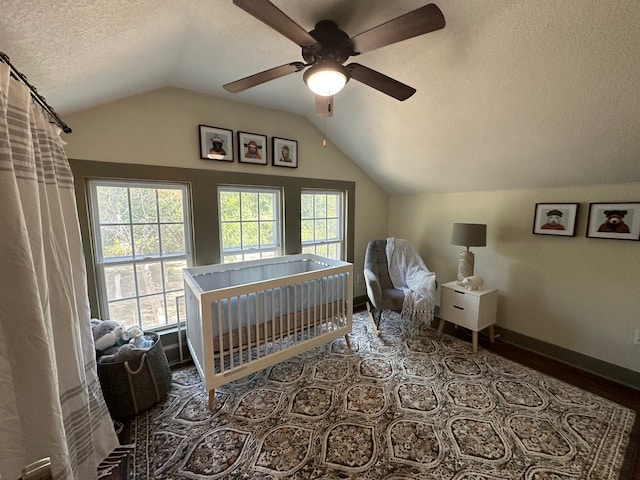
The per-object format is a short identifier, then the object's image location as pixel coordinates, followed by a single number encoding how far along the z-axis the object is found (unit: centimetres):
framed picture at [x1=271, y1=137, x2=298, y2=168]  275
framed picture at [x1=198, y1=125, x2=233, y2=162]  236
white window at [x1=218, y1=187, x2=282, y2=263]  262
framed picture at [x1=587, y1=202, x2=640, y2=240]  203
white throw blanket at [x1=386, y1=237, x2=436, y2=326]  271
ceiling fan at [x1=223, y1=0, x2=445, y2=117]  96
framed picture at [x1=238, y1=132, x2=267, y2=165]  255
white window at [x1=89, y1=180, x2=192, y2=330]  209
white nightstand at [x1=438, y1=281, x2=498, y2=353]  252
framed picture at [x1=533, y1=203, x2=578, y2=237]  230
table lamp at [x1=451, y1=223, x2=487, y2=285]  260
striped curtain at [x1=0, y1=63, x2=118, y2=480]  80
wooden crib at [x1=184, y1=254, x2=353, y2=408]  184
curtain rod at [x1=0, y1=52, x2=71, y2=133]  87
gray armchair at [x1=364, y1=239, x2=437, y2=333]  283
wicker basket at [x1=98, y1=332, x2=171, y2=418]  172
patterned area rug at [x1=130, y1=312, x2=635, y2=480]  142
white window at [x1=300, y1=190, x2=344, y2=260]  322
